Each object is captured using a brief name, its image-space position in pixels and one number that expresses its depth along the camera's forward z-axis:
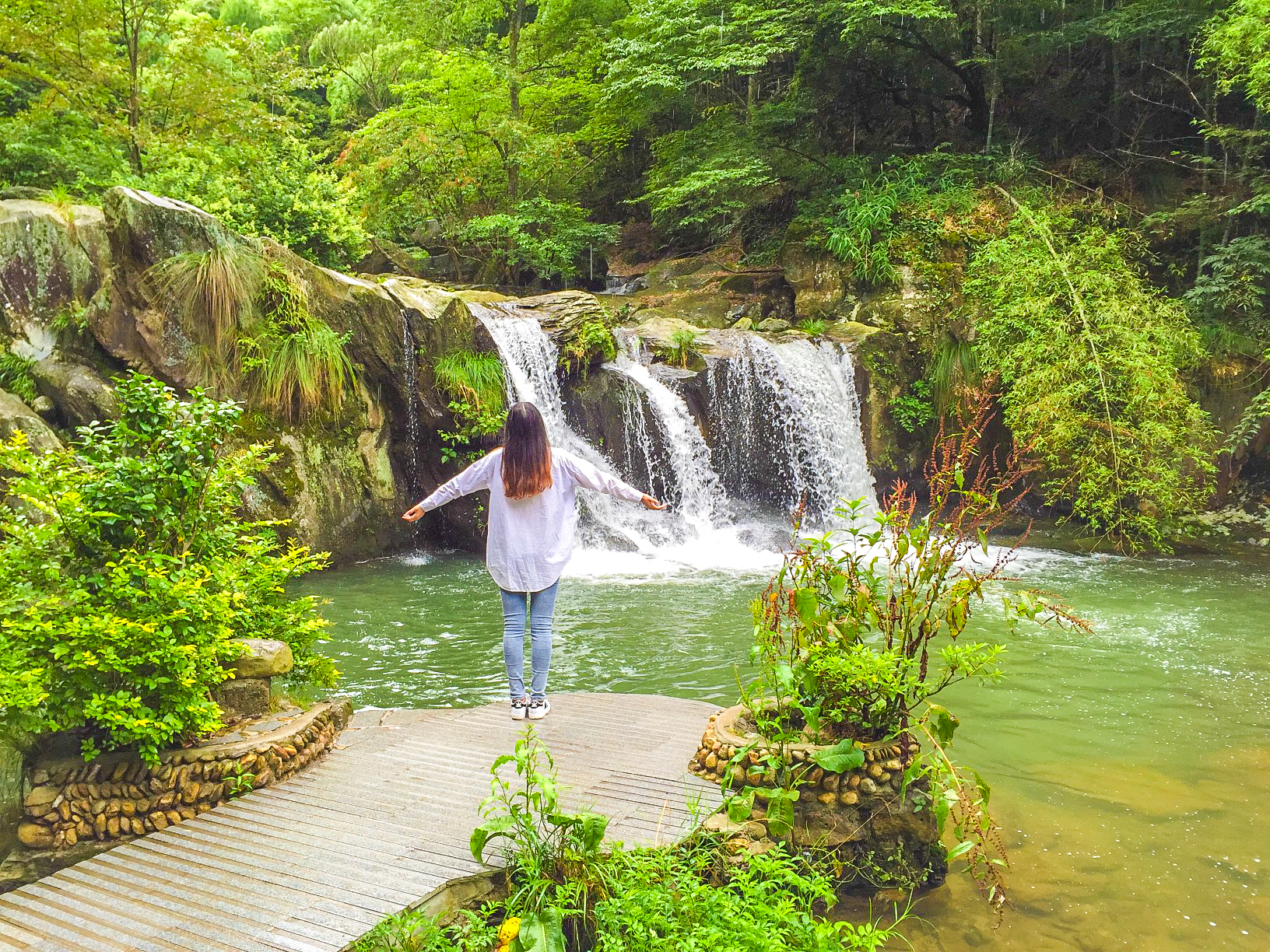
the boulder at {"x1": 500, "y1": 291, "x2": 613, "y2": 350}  11.84
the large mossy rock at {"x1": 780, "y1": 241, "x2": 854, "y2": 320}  13.87
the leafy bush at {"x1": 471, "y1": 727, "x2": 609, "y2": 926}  2.72
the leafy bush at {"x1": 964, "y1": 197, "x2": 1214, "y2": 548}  10.15
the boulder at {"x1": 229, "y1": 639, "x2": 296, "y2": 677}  3.95
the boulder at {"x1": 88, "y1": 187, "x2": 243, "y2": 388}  9.03
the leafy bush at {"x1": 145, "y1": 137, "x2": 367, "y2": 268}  10.94
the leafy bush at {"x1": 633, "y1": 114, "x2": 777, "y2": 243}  14.56
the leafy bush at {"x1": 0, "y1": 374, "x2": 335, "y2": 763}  3.23
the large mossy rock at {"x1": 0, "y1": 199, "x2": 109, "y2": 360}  9.20
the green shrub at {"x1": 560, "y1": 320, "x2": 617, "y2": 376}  11.59
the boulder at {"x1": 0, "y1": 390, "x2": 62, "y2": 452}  7.67
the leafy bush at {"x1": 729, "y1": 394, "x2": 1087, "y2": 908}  3.32
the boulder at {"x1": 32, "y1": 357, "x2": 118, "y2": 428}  8.77
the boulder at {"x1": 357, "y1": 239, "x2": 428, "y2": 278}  16.33
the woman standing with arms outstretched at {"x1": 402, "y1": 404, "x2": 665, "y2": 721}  4.17
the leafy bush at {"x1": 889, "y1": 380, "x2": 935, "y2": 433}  12.51
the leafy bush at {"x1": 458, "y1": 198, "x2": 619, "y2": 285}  15.27
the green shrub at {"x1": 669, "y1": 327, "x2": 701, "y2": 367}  11.89
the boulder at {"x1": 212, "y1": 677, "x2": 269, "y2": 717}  3.91
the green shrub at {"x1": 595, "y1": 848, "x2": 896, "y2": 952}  2.56
